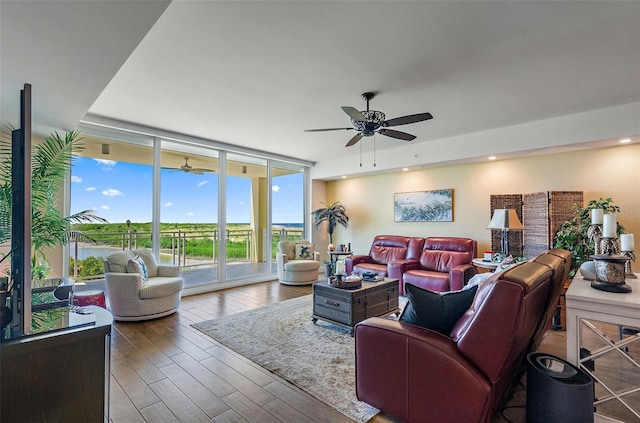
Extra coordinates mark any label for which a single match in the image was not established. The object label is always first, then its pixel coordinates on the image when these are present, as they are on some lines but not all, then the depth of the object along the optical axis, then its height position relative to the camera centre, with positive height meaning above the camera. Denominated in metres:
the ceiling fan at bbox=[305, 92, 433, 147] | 2.98 +0.99
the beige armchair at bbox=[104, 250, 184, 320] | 3.77 -0.92
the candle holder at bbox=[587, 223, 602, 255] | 2.81 -0.20
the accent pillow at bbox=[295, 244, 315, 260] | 6.31 -0.72
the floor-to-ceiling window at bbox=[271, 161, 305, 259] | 6.87 +0.36
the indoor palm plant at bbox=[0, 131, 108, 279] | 3.08 +0.27
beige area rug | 2.27 -1.31
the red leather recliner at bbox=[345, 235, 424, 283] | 5.43 -0.75
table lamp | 4.26 -0.08
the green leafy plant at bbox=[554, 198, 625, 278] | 3.68 -0.26
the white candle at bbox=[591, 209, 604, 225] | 2.47 -0.01
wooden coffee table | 3.45 -1.02
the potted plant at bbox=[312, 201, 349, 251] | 7.07 +0.05
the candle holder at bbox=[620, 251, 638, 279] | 2.13 -0.30
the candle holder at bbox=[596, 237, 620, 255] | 2.12 -0.21
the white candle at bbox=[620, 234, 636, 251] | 2.14 -0.19
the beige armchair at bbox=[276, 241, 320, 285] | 5.97 -0.90
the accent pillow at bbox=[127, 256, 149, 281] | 3.90 -0.62
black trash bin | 1.62 -0.99
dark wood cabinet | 1.25 -0.68
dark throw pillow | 1.90 -0.57
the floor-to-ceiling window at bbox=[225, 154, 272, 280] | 6.10 +0.02
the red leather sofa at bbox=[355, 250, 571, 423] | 1.57 -0.80
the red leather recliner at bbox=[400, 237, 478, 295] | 4.52 -0.81
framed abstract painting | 5.73 +0.21
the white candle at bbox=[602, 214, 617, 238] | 2.10 -0.08
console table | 1.67 -0.56
